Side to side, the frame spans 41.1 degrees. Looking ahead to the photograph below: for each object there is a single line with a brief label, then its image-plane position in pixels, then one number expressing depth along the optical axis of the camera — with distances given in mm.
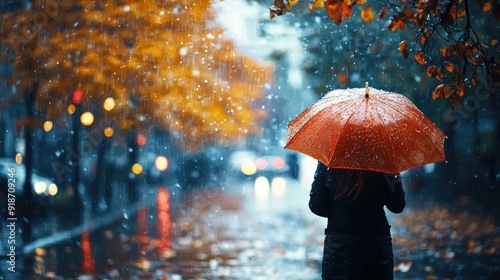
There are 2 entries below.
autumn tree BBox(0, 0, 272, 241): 15637
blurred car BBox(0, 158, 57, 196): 17188
